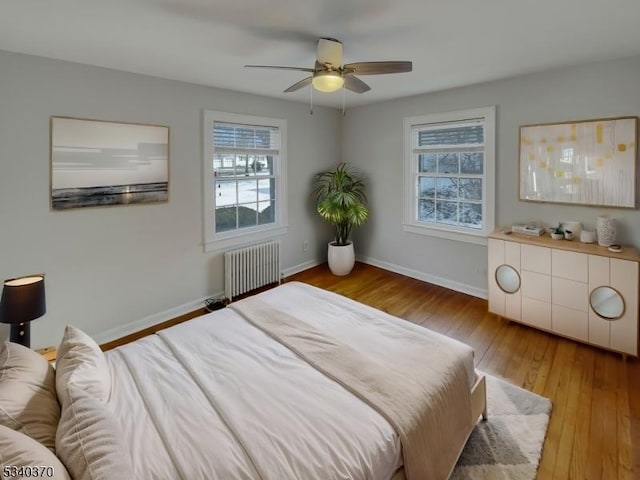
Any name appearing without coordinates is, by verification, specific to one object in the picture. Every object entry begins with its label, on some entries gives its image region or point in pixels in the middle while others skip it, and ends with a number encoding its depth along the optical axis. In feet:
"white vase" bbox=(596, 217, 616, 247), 9.25
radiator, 12.78
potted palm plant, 15.03
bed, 3.65
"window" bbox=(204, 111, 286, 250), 12.26
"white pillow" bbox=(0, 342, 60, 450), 3.55
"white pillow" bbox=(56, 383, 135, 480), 3.06
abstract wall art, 9.25
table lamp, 6.67
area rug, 5.67
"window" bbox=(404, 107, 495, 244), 12.35
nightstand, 6.88
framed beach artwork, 8.80
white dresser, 8.62
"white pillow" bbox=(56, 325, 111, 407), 4.26
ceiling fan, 7.28
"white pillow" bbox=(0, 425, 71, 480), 2.76
